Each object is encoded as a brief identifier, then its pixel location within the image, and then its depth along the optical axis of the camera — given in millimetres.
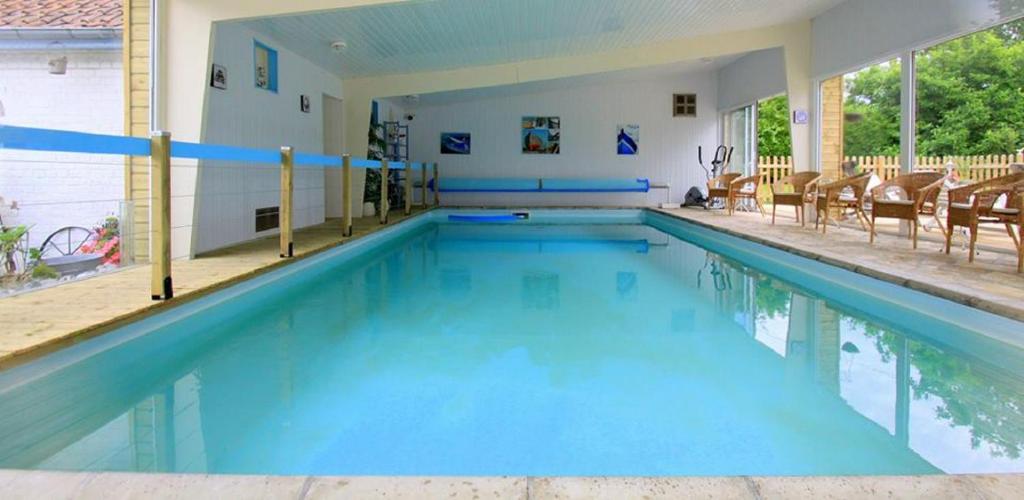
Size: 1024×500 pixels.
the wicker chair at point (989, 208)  4789
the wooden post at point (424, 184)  12891
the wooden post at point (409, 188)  11435
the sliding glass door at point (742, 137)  12195
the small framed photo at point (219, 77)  6145
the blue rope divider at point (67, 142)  3012
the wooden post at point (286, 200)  5641
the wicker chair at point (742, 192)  10379
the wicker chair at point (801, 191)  8289
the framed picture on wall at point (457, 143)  14664
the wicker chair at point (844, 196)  7246
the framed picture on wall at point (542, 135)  14578
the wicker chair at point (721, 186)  11244
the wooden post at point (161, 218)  3758
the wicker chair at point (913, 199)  5965
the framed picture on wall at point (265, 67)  7238
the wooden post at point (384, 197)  9344
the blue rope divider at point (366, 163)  8069
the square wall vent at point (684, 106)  14336
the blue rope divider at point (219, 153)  4268
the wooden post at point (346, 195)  7406
